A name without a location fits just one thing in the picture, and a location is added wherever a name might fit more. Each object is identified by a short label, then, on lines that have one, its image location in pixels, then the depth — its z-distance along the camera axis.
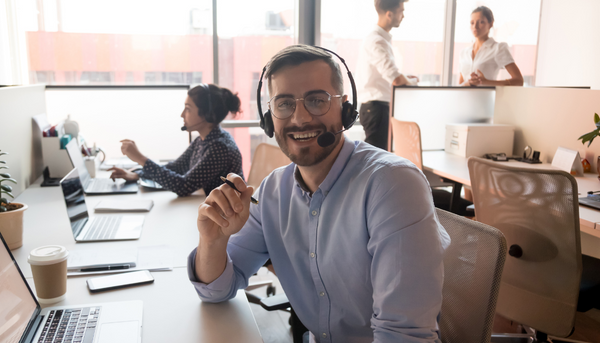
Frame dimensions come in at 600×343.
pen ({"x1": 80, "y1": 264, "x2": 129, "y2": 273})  1.26
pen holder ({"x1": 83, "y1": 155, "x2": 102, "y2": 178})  2.56
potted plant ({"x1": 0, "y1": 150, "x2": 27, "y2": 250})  1.36
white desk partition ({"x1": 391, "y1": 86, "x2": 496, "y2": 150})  3.22
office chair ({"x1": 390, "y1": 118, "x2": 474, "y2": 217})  2.51
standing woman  3.38
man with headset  0.83
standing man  3.32
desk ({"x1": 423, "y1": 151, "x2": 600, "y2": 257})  1.59
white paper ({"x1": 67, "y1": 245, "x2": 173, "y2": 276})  1.26
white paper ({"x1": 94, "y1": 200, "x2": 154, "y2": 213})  1.88
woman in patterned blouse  2.11
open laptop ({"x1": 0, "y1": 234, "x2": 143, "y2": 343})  0.84
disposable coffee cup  1.04
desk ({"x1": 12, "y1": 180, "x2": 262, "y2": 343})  0.95
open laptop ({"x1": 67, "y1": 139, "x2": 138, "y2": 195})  2.20
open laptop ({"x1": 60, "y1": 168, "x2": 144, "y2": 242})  1.52
